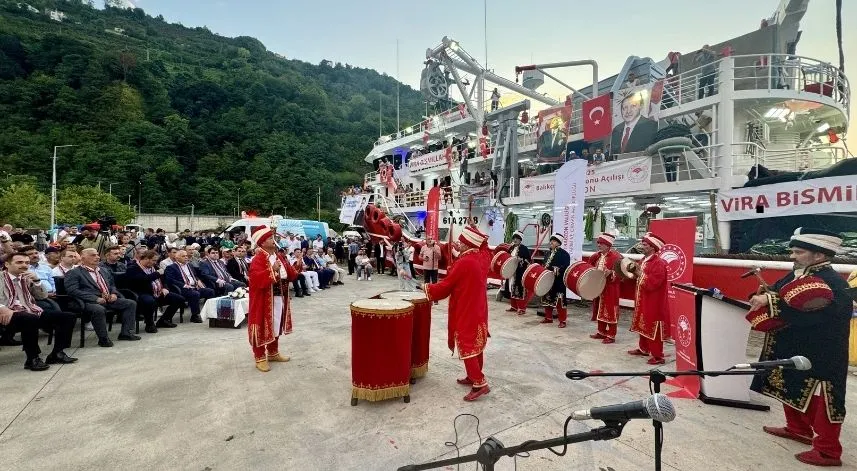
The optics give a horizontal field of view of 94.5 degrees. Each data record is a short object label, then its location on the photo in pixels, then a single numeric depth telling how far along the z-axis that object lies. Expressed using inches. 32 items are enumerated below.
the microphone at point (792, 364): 60.0
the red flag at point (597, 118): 518.6
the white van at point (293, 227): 818.8
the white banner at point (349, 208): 1016.9
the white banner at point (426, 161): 908.6
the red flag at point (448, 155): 863.7
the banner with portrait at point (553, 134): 599.5
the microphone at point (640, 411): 48.2
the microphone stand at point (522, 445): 51.0
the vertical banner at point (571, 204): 333.1
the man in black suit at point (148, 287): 254.4
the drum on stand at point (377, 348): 139.7
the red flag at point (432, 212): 431.0
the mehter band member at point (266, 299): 186.2
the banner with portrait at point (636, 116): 468.1
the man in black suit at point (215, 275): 322.0
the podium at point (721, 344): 145.3
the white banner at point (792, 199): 272.7
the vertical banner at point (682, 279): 158.1
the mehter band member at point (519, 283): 318.7
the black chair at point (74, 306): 214.8
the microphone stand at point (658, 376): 56.4
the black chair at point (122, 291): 253.6
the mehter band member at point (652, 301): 197.2
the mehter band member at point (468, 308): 154.5
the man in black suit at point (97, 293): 217.2
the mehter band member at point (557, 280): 277.9
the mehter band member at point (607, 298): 237.3
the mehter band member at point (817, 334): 108.0
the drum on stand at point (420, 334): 168.6
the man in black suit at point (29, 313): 178.5
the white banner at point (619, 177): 409.1
